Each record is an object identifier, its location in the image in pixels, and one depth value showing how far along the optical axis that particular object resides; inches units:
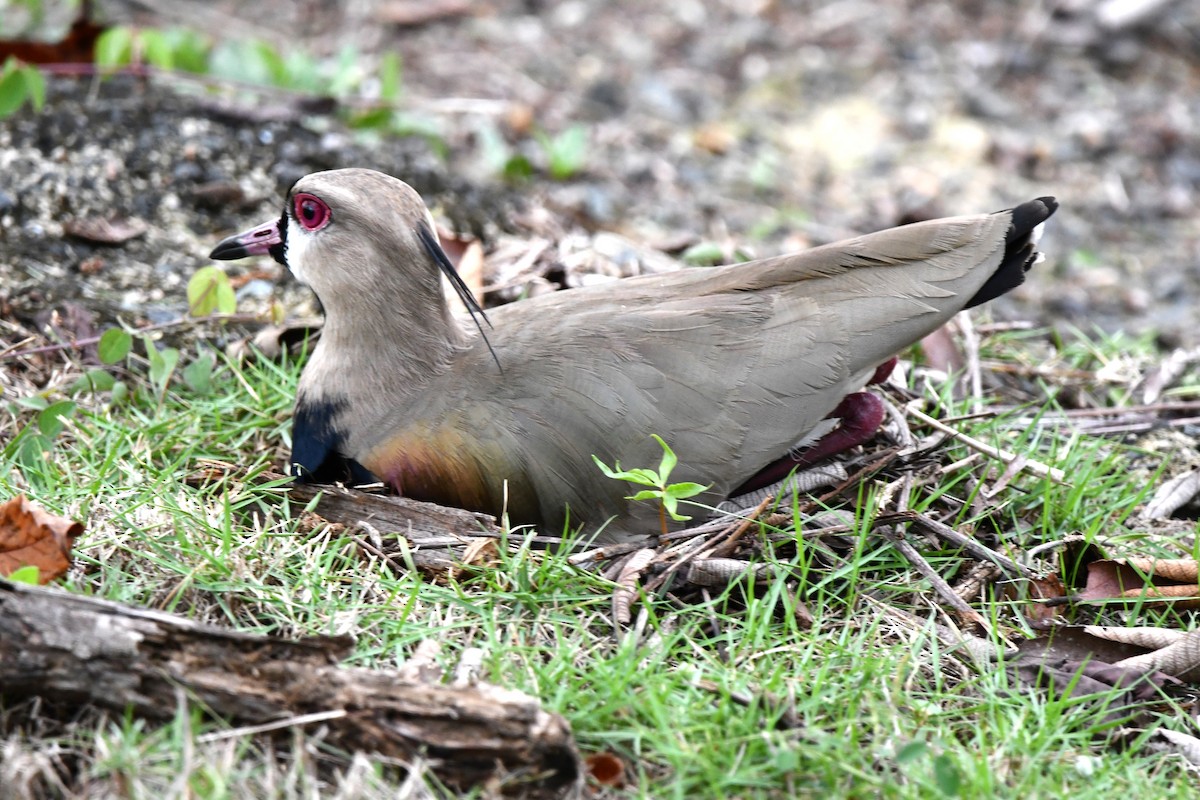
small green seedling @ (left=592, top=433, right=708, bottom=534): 244.8
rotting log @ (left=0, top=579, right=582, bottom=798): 198.5
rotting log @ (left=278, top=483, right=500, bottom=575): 260.4
